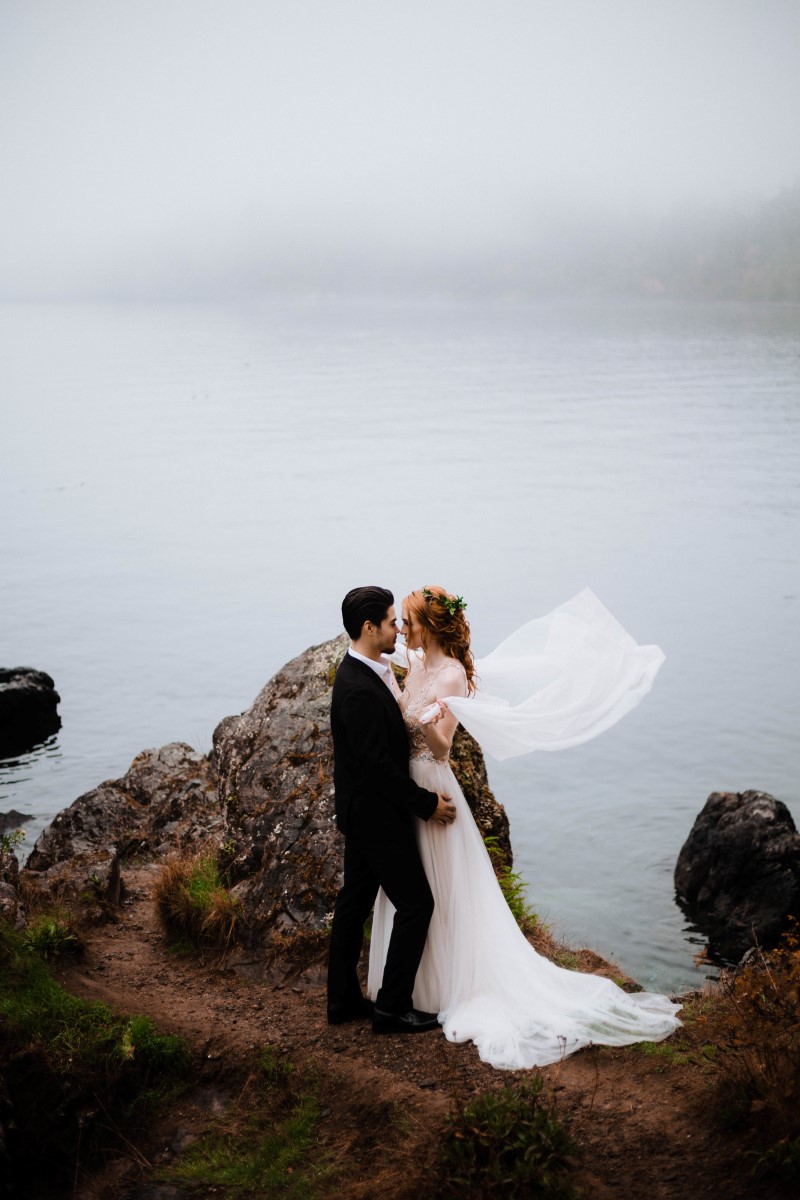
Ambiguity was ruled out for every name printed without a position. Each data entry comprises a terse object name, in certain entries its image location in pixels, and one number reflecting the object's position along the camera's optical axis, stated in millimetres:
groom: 6797
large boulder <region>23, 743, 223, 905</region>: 12312
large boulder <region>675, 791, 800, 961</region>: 17500
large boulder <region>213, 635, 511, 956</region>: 8805
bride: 6949
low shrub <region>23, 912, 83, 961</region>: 8430
